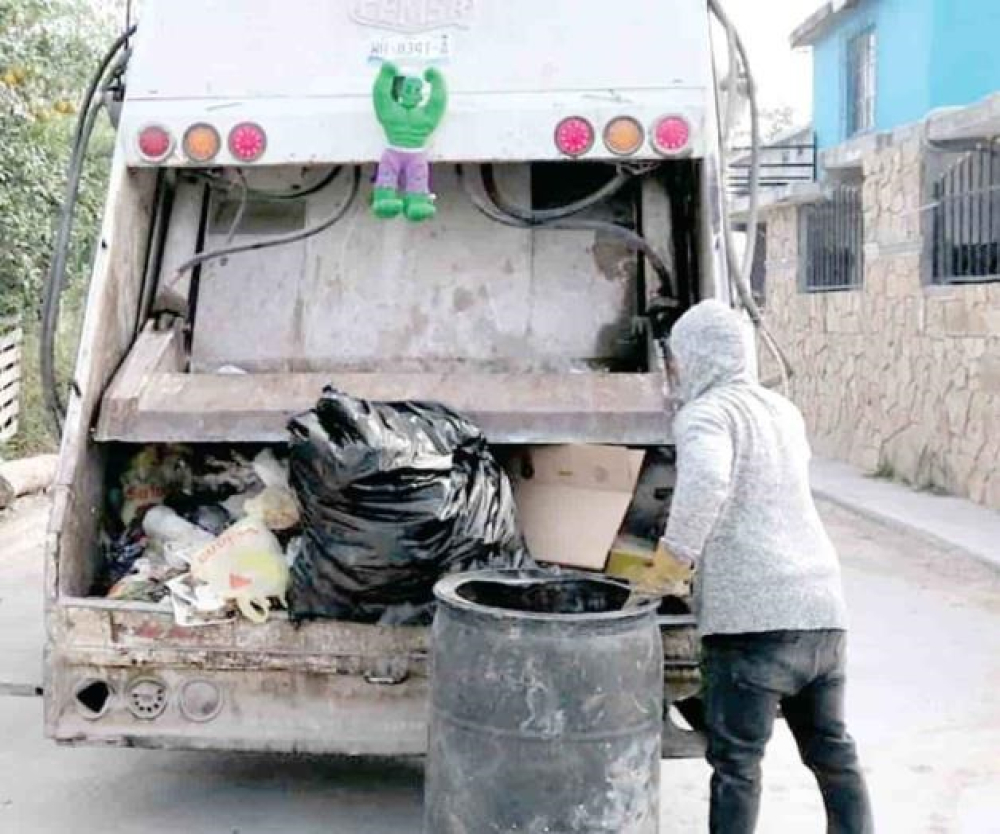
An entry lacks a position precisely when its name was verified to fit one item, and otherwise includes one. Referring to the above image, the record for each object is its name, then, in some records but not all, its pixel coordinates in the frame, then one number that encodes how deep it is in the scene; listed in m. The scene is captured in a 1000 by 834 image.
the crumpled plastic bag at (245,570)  3.82
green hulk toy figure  4.31
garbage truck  3.82
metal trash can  3.09
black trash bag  3.57
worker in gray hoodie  3.39
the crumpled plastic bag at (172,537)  4.05
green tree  9.78
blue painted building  15.09
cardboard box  3.99
